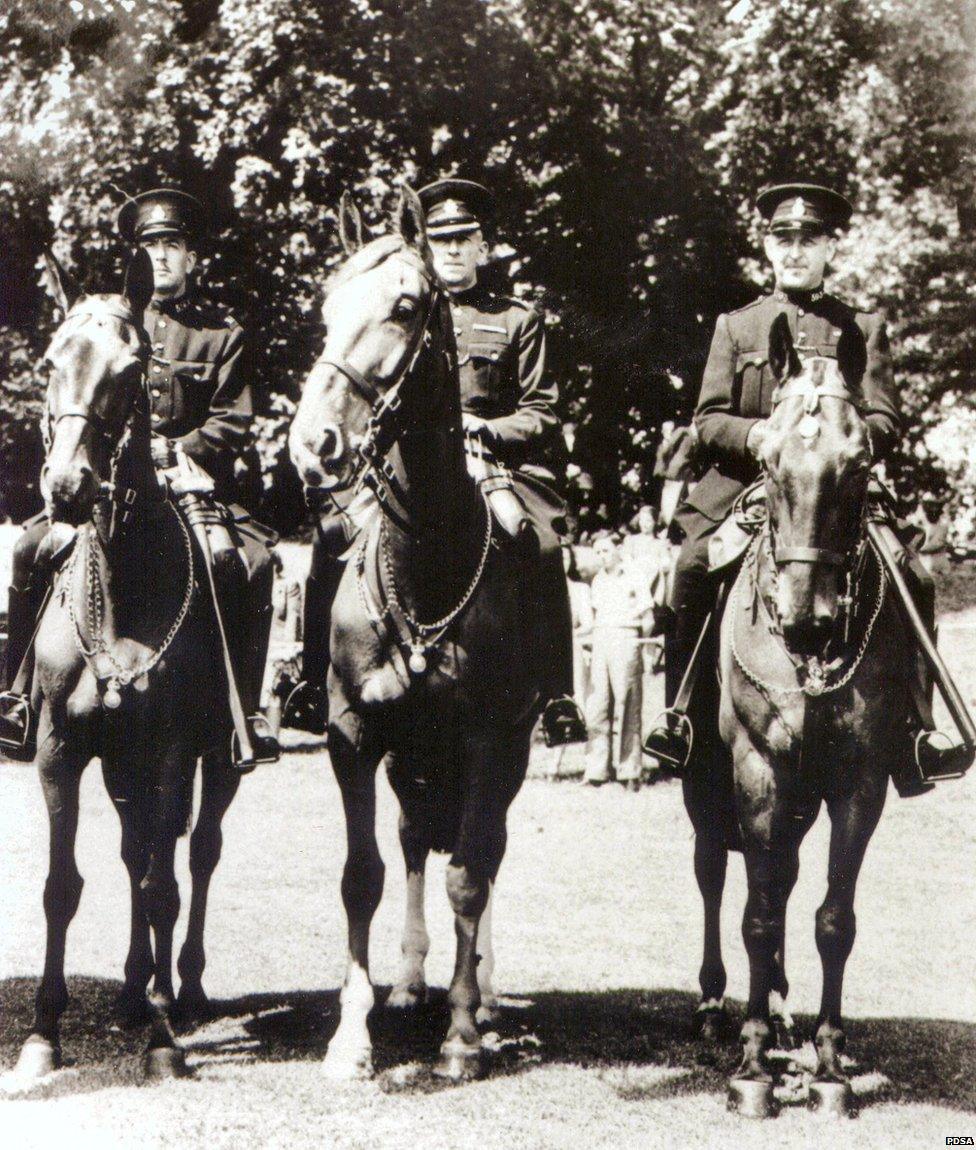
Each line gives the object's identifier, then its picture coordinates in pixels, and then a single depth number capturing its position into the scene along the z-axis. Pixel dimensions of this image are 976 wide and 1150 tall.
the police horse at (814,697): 6.13
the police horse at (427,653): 6.38
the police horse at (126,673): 6.61
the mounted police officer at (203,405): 7.77
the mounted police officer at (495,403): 7.65
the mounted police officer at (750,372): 7.48
